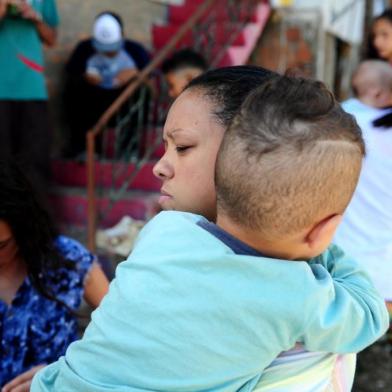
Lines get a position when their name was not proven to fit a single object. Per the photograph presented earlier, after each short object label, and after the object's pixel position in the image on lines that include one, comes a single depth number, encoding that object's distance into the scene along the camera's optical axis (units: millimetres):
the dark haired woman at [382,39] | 3611
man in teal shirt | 4426
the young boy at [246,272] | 856
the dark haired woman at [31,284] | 1965
